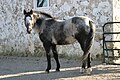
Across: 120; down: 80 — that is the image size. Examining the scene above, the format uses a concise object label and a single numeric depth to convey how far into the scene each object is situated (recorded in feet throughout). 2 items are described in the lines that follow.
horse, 39.64
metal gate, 49.60
